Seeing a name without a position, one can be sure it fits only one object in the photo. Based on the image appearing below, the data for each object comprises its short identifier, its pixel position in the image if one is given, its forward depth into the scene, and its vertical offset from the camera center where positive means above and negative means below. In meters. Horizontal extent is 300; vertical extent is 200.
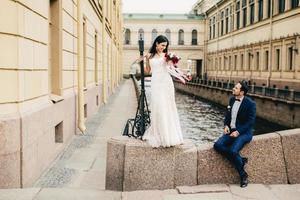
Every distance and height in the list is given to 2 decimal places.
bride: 5.75 -0.42
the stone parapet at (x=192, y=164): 5.71 -1.22
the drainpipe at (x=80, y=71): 11.20 -0.08
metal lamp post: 5.96 -0.49
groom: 5.76 -0.77
